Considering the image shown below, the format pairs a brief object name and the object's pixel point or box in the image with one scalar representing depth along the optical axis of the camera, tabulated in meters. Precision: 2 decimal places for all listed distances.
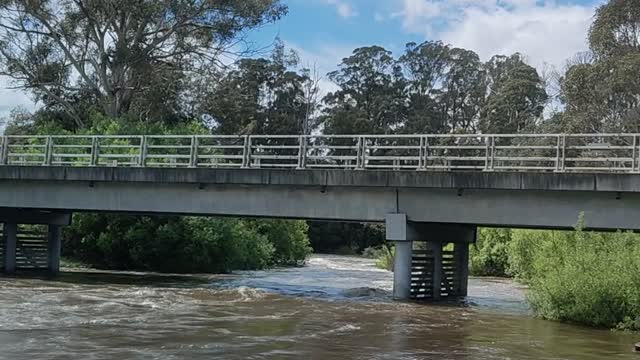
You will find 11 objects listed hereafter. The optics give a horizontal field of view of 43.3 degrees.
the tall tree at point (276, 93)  87.38
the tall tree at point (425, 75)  98.31
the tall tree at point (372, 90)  97.31
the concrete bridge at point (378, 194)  22.59
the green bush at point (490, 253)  45.16
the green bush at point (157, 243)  39.09
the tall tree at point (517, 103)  81.00
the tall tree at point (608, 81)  45.72
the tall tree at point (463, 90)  97.56
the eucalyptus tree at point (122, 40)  49.53
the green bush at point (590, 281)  19.50
